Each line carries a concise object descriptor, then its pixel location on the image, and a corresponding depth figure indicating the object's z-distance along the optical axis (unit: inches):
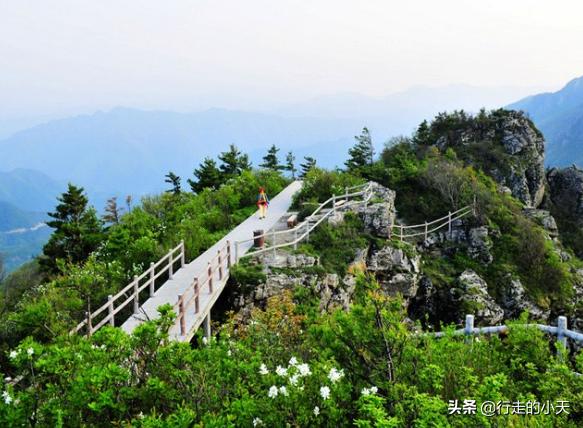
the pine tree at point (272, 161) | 1872.5
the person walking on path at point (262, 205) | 739.4
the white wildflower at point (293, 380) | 152.5
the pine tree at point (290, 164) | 1944.9
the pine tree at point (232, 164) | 1750.7
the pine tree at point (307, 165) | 1816.9
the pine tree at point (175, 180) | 1952.8
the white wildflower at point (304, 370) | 156.3
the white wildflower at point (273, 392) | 147.3
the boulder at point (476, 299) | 648.4
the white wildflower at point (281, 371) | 157.2
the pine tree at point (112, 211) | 1884.8
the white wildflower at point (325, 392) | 147.6
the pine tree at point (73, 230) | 1246.3
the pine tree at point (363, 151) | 1652.3
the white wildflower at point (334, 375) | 156.1
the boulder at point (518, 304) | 690.8
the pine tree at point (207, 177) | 1569.9
